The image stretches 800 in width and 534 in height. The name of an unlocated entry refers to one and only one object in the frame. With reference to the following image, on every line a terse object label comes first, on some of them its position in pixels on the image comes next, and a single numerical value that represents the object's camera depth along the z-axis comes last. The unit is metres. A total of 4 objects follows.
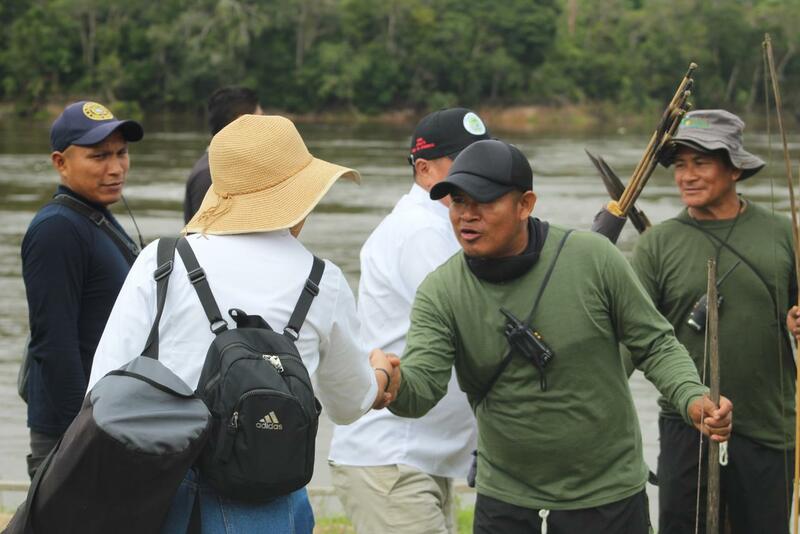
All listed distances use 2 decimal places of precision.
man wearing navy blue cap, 7.85
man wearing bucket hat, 8.69
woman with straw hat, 5.34
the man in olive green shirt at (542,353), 6.71
